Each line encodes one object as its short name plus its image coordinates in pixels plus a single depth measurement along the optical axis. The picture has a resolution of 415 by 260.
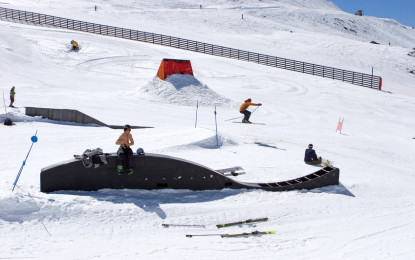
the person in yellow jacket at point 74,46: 40.09
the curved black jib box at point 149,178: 9.38
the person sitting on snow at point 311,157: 13.45
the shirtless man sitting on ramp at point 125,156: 9.45
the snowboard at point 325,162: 12.75
